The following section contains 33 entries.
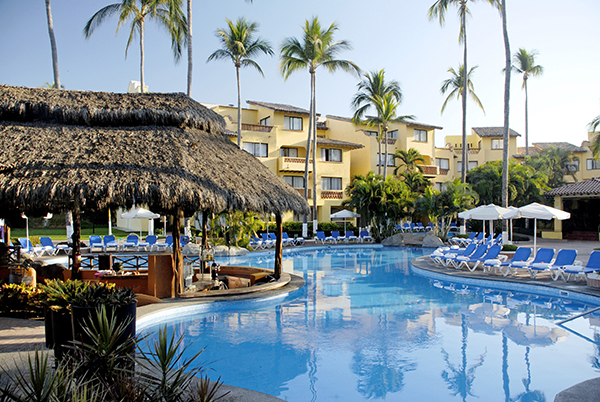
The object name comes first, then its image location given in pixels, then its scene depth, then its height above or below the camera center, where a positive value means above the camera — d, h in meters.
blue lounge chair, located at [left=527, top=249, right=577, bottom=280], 12.83 -1.68
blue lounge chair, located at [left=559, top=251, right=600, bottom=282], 12.01 -1.77
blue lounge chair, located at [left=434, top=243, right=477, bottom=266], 16.39 -1.84
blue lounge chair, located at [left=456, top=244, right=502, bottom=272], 14.95 -1.78
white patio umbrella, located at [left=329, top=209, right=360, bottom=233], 29.05 -0.45
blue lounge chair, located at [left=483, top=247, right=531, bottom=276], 14.41 -1.86
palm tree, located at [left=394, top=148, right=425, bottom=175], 38.84 +4.63
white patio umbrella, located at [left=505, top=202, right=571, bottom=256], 15.87 -0.14
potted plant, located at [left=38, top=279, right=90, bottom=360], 4.97 -1.30
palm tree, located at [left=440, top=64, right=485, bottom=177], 33.97 +10.45
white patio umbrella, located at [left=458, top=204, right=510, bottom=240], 18.00 -0.21
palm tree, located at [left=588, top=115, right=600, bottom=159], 26.36 +5.13
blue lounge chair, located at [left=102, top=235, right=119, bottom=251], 21.56 -1.83
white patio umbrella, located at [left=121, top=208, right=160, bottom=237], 21.62 -0.38
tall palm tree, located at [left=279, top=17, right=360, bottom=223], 28.30 +10.59
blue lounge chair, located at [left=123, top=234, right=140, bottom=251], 22.00 -1.87
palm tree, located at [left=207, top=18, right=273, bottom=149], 28.19 +11.00
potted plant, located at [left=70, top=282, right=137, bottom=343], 4.80 -1.17
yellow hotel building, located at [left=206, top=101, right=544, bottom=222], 34.25 +5.66
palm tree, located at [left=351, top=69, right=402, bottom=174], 35.34 +10.00
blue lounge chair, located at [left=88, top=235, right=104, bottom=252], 21.20 -1.81
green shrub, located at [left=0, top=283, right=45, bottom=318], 8.34 -1.94
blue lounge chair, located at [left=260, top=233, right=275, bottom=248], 24.41 -1.98
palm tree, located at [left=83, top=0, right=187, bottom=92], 23.86 +11.20
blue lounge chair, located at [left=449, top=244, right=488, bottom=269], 15.44 -1.81
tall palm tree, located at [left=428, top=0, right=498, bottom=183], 27.45 +12.78
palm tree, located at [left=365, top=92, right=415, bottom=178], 35.25 +8.29
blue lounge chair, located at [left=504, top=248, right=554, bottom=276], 13.57 -1.63
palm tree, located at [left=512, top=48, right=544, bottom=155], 45.53 +15.67
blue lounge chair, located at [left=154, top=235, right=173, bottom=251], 22.18 -2.06
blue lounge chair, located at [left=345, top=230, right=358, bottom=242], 28.58 -1.95
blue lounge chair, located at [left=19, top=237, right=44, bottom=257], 18.83 -1.93
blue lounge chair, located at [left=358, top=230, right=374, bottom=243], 28.78 -1.89
